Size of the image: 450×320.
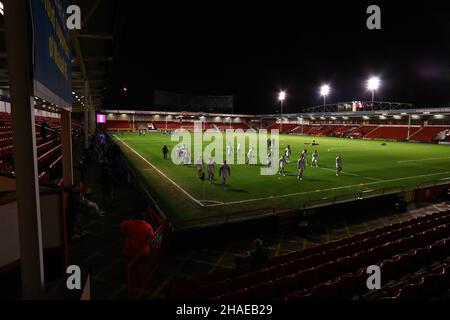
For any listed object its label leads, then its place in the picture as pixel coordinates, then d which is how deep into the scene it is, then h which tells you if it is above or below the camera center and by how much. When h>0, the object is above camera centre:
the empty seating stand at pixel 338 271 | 5.29 -2.84
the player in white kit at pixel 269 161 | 24.52 -2.12
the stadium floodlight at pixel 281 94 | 78.94 +10.74
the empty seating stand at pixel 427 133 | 55.97 +0.02
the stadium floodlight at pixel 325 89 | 73.46 +11.08
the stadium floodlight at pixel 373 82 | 59.72 +10.33
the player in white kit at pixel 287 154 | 28.47 -1.83
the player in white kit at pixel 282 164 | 21.75 -2.16
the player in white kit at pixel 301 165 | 20.52 -2.07
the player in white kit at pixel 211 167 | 19.11 -1.99
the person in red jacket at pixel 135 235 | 7.57 -2.49
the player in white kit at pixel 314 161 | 25.98 -2.37
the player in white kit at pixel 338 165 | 21.70 -2.25
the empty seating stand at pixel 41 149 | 13.91 -0.71
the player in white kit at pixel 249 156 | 27.30 -1.91
